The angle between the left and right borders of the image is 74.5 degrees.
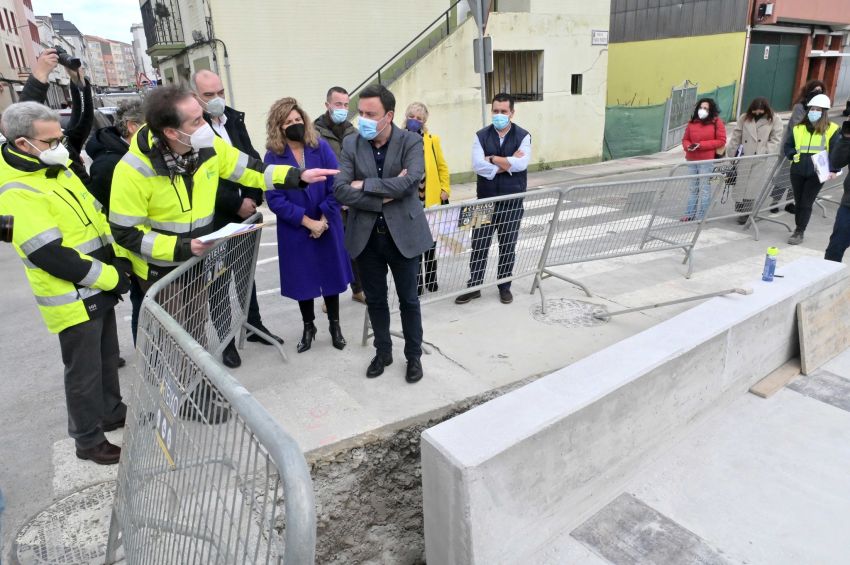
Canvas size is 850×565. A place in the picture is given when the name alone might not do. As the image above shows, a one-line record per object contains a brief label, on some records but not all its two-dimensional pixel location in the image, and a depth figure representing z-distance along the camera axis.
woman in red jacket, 7.62
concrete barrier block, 2.45
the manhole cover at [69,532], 2.62
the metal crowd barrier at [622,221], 5.33
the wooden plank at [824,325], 4.20
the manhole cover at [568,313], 4.95
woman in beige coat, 7.26
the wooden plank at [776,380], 3.96
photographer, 3.68
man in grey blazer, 3.43
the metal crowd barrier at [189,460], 1.26
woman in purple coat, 3.86
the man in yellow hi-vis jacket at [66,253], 2.72
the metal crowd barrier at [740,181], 6.98
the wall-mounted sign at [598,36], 13.65
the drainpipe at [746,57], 19.44
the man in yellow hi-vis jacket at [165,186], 2.90
